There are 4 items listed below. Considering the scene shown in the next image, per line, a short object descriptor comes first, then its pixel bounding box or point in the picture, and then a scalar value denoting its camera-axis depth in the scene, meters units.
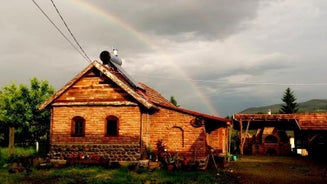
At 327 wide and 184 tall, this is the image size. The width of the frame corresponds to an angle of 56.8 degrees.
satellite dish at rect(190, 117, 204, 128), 17.44
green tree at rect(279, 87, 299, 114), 63.09
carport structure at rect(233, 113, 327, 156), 25.83
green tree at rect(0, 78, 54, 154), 26.91
